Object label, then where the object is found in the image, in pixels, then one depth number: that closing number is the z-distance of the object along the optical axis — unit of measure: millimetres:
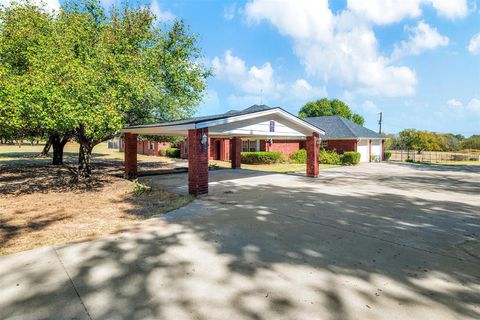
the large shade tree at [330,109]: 56875
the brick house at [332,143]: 28494
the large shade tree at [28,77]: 8266
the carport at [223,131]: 10578
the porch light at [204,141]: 10578
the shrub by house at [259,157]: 25750
